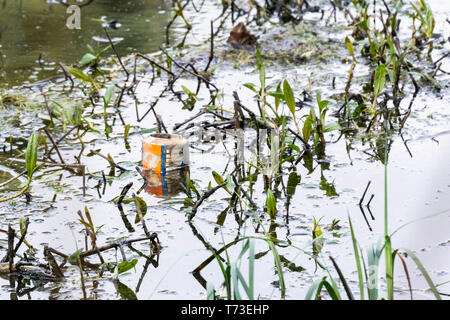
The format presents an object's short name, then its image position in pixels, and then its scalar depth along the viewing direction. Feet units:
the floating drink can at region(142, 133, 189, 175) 16.06
